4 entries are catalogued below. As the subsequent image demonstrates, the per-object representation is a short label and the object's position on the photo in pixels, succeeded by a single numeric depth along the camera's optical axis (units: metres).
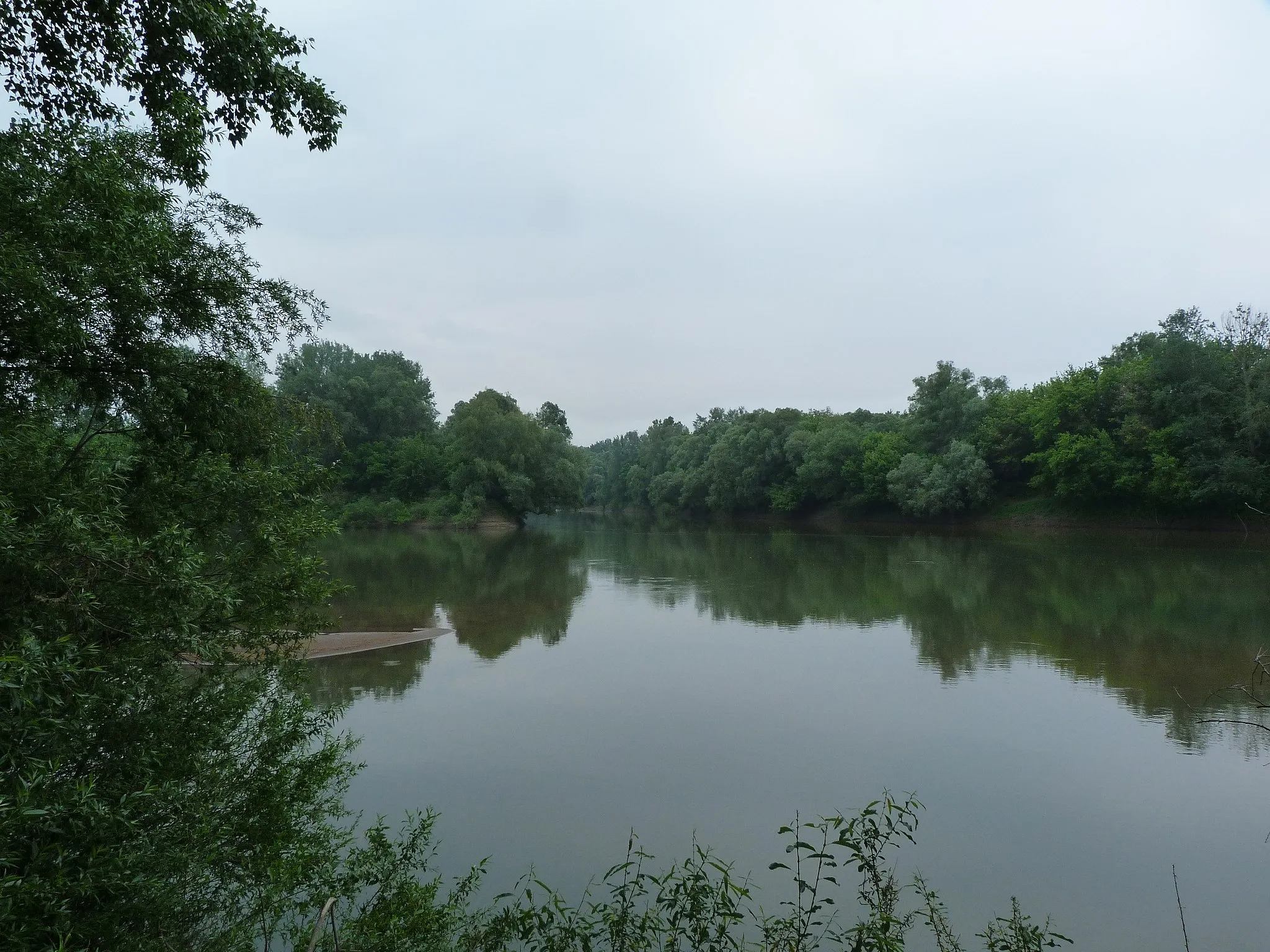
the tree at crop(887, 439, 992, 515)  53.34
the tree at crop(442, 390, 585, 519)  63.47
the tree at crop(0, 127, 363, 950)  3.98
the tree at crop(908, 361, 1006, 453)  60.22
